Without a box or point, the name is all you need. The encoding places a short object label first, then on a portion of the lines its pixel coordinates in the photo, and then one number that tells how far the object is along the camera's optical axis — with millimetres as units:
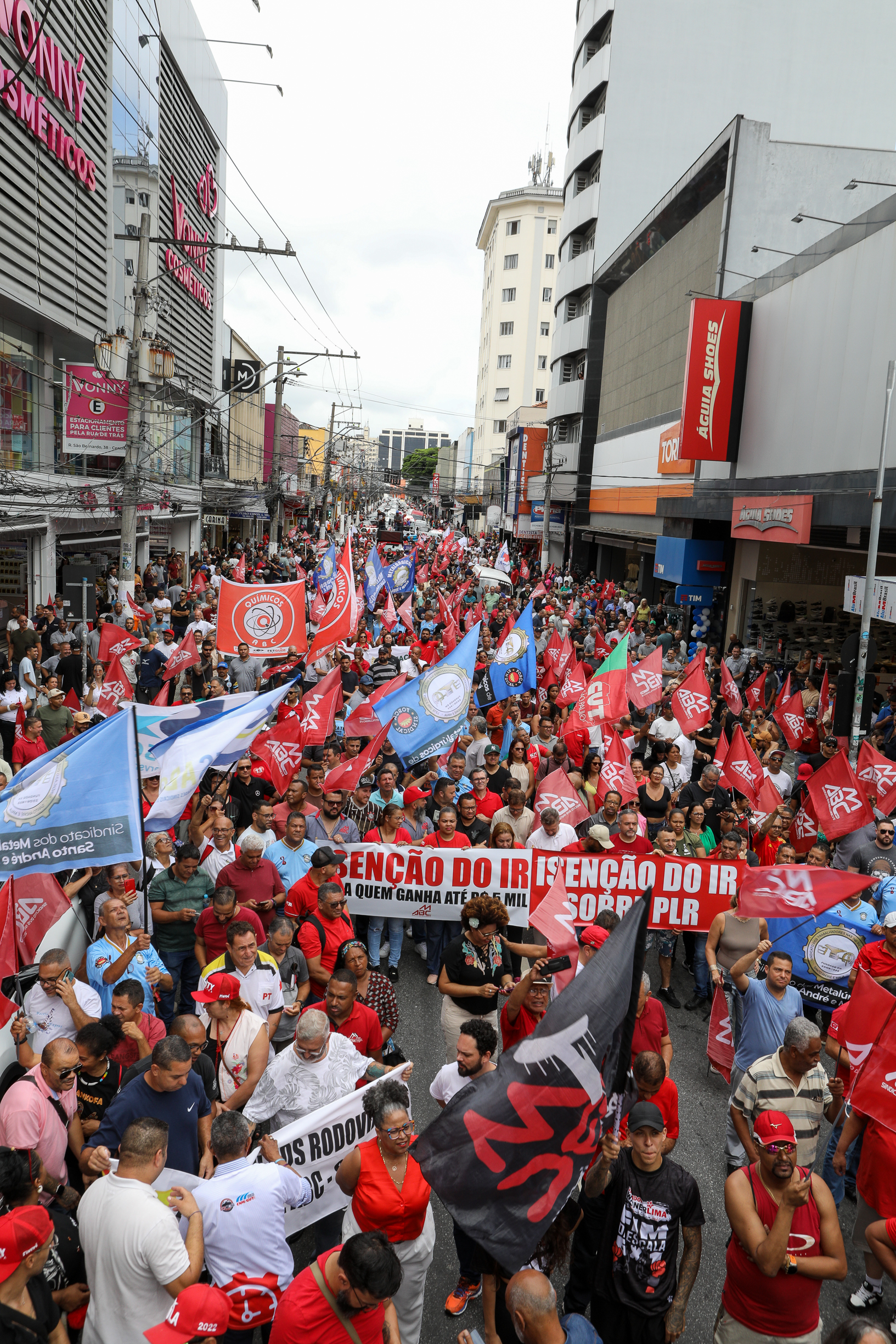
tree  153625
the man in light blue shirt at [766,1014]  5680
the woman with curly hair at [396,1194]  4055
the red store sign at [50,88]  17016
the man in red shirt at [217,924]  6164
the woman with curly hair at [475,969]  5820
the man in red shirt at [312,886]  6793
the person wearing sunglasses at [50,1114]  4172
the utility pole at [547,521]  43812
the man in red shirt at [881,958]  5922
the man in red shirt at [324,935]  6176
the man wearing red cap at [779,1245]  3832
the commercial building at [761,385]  18984
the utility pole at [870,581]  13828
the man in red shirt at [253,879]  6863
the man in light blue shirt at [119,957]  5602
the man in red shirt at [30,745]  9453
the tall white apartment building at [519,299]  92938
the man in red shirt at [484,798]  8859
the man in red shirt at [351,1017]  5180
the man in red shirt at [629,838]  7871
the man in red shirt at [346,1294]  3301
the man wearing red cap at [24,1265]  3271
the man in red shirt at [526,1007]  5309
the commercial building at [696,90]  42375
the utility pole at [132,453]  17641
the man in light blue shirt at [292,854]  7293
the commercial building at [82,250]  19219
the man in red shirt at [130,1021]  4977
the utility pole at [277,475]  35844
